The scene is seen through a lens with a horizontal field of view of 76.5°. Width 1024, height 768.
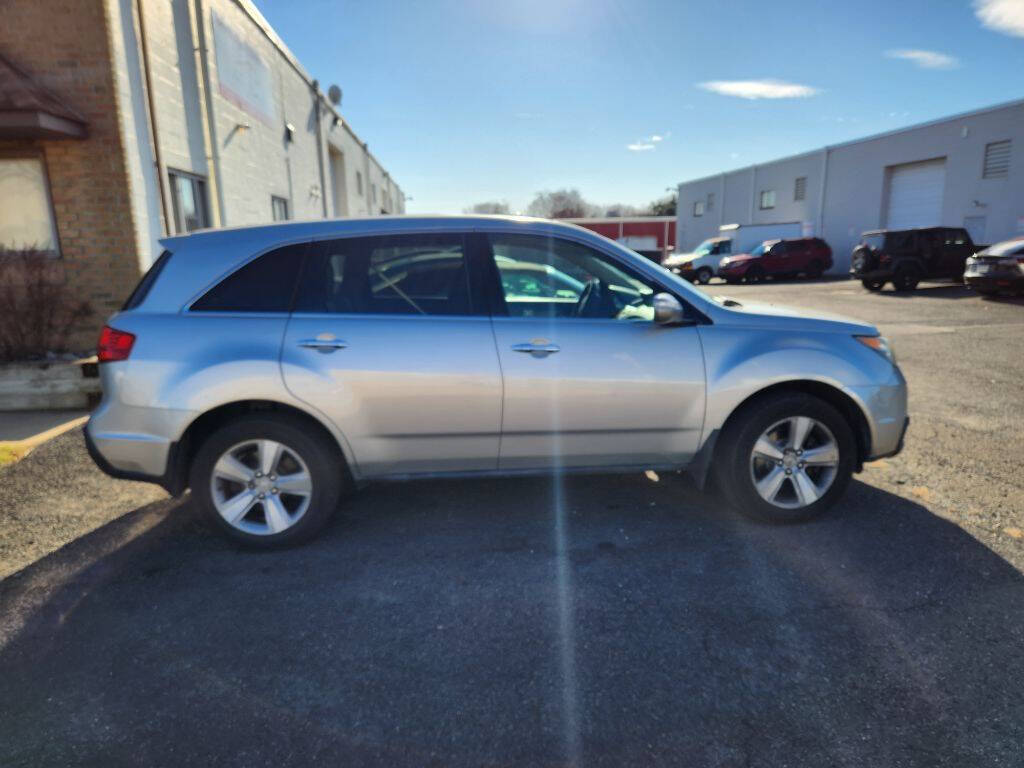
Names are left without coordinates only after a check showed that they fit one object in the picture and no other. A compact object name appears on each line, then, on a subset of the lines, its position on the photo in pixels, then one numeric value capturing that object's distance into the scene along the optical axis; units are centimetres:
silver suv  341
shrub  704
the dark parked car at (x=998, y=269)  1553
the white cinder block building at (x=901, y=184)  2283
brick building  722
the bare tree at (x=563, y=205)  7757
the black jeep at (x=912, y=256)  1930
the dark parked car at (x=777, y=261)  2653
